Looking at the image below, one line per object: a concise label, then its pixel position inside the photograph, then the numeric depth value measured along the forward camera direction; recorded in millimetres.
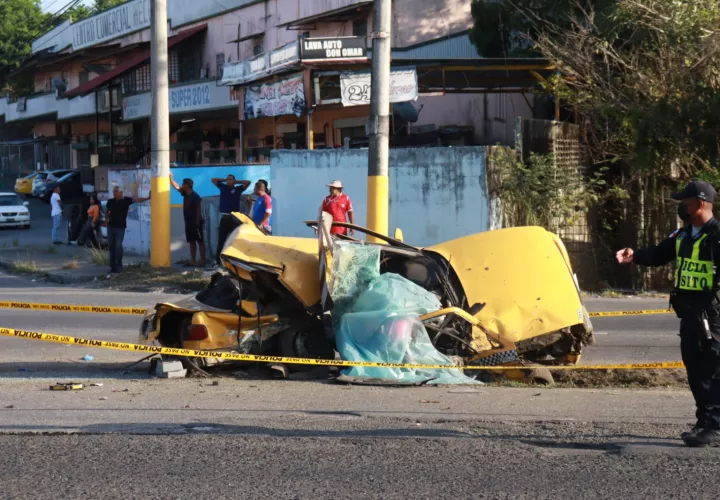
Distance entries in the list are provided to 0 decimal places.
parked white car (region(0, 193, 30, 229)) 34031
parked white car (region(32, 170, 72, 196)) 44844
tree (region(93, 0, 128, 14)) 74462
